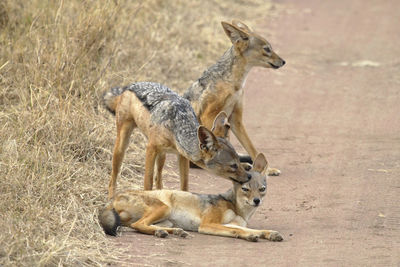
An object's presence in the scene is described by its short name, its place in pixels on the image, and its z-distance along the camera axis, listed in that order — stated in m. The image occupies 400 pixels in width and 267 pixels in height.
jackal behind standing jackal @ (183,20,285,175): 21.64
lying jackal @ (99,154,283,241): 16.03
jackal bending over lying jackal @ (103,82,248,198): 16.41
